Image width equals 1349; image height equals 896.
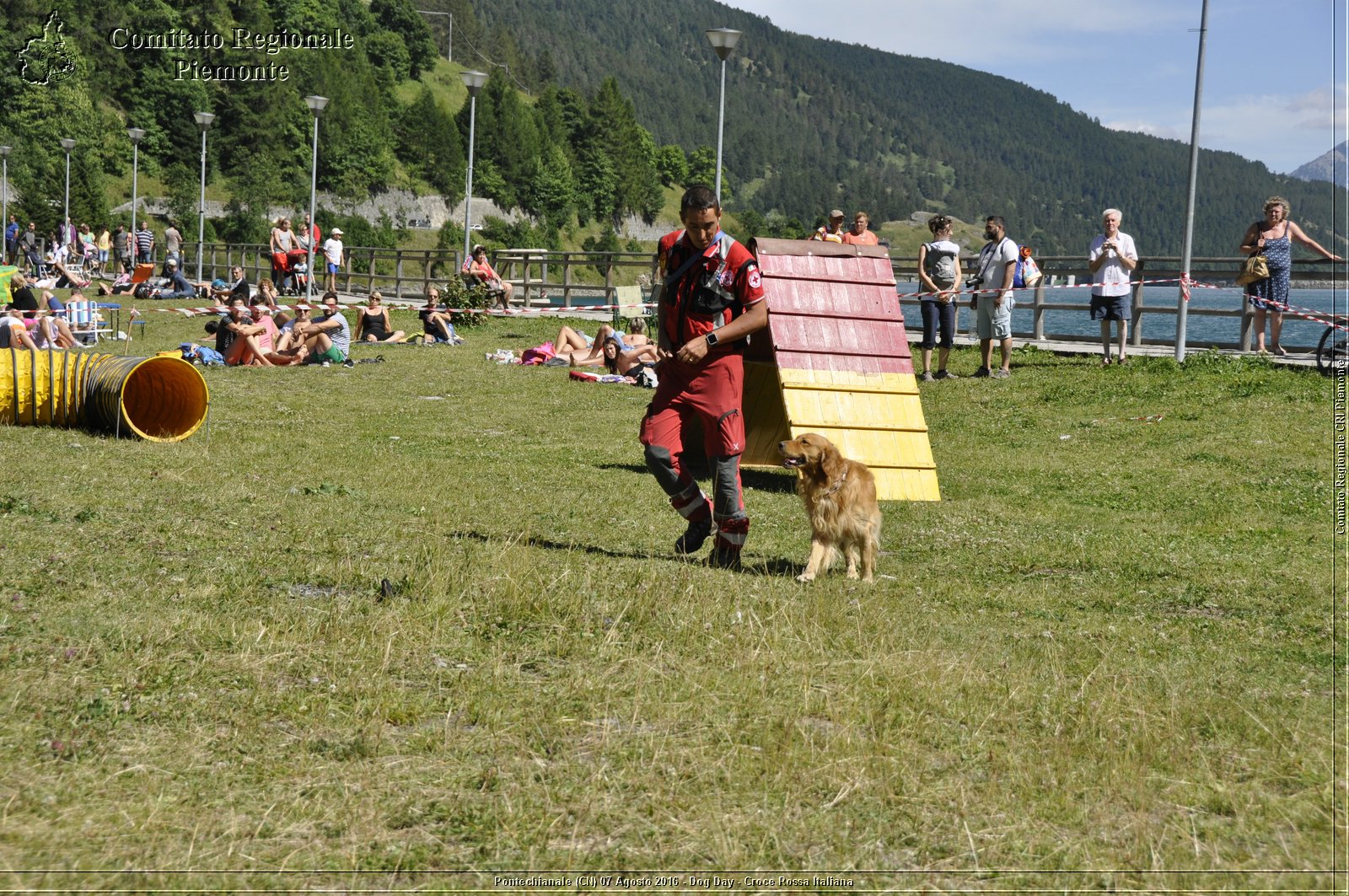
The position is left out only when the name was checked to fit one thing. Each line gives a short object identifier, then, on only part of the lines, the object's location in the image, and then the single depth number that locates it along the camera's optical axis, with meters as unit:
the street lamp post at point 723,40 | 23.20
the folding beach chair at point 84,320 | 20.97
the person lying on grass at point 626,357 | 18.97
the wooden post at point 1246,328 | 18.97
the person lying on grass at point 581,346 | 20.66
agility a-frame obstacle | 10.39
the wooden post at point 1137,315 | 21.62
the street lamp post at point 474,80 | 32.25
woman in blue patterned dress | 16.34
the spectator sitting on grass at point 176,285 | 35.75
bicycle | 15.67
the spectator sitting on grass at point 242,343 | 19.17
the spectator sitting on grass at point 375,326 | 24.12
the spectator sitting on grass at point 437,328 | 24.31
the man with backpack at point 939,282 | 17.59
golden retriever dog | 7.48
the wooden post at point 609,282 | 30.90
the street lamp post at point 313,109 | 33.19
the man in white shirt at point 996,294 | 17.08
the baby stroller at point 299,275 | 34.25
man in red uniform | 7.07
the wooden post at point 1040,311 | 23.11
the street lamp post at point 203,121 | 42.16
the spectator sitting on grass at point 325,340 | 20.05
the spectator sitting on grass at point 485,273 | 28.09
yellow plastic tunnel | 11.67
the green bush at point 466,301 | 27.19
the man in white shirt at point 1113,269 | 17.62
